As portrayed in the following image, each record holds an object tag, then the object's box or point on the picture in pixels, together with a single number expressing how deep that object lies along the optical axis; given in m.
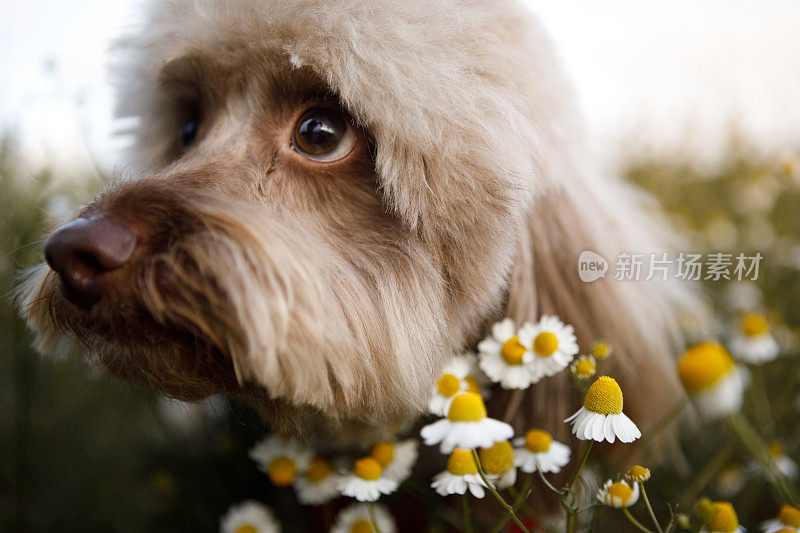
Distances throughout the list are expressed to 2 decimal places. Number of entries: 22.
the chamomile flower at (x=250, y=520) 0.40
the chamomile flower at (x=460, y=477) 0.34
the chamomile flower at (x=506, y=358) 0.36
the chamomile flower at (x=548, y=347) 0.35
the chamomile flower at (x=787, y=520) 0.34
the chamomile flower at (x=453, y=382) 0.35
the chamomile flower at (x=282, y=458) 0.39
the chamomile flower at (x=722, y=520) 0.32
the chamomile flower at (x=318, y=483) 0.38
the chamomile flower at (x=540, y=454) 0.35
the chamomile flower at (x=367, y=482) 0.35
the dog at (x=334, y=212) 0.34
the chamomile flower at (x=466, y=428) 0.33
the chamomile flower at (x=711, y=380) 0.29
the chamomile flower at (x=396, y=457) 0.36
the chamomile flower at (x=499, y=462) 0.34
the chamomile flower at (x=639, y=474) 0.33
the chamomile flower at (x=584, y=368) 0.34
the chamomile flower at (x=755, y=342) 0.41
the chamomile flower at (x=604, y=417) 0.32
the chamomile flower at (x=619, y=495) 0.33
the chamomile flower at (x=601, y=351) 0.35
